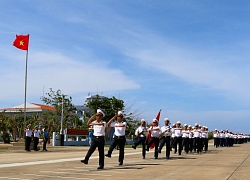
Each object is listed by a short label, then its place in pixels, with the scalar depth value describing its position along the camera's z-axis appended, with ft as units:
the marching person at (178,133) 76.48
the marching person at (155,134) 62.70
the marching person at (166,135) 62.85
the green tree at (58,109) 185.10
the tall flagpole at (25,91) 116.82
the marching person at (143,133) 64.03
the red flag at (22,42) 122.62
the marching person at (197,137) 87.66
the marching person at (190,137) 85.33
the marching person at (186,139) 82.43
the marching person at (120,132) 50.15
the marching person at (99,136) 43.62
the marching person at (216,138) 135.03
